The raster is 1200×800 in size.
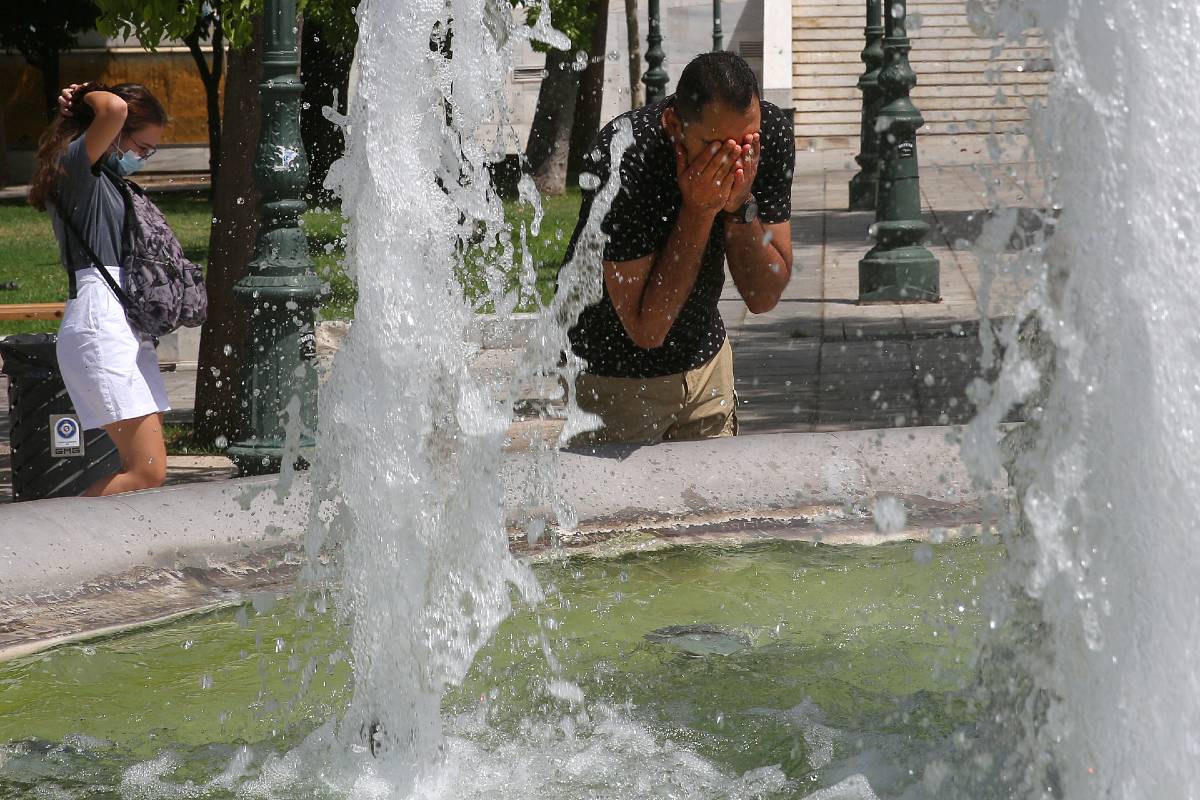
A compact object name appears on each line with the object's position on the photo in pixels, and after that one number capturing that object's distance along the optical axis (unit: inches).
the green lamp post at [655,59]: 621.0
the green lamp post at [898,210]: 464.4
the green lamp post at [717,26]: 885.8
